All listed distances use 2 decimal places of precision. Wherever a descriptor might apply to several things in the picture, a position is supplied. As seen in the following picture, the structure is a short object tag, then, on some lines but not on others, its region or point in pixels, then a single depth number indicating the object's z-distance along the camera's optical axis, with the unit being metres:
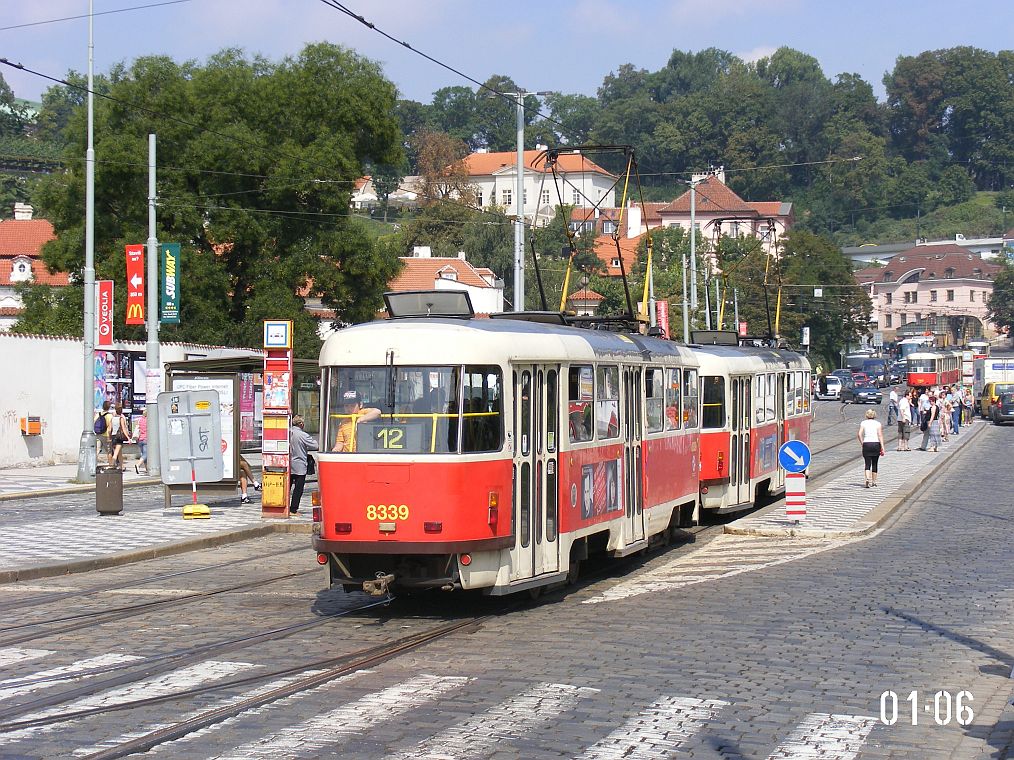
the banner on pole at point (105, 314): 36.94
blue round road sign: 21.23
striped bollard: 21.00
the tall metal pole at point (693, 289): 53.75
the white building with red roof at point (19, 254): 102.62
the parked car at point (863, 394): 88.62
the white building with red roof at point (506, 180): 160.00
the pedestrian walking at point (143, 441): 36.66
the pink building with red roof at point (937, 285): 167.88
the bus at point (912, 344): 111.22
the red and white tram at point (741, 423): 23.28
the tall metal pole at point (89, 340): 32.34
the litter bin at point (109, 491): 23.23
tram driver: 13.02
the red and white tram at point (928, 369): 88.19
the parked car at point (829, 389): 98.25
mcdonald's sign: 37.06
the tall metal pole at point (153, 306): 34.00
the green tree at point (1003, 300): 156.00
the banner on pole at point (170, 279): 38.00
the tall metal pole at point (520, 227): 29.28
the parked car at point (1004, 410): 70.06
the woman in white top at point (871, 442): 28.28
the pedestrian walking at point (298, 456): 23.77
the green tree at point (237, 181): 50.16
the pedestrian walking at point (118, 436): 32.78
